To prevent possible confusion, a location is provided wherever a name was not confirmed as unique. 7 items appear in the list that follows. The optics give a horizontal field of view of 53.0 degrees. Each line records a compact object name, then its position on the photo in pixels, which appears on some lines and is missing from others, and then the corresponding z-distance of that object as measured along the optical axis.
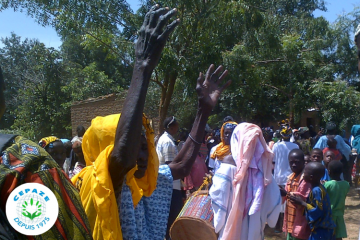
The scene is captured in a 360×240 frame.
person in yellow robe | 1.57
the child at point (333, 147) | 7.24
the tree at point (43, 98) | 17.45
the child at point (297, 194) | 4.11
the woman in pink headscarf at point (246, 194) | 3.71
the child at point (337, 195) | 4.41
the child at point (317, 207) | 3.93
